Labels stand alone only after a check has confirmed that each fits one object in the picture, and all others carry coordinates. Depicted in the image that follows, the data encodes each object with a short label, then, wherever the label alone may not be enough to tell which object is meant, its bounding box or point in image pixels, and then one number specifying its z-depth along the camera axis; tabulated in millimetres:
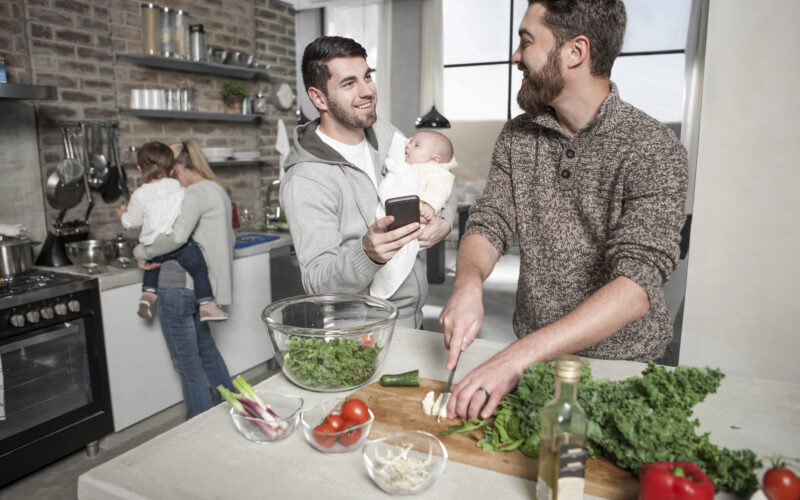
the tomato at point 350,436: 1032
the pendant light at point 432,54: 7258
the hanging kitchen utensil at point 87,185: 3232
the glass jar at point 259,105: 4492
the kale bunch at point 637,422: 891
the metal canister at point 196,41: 3869
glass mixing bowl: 1270
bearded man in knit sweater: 1246
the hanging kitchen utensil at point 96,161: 3314
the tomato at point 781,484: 785
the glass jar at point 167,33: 3676
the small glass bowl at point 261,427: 1093
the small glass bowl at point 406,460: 914
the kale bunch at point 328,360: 1274
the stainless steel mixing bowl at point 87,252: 2938
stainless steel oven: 2473
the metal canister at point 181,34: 3783
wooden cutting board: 924
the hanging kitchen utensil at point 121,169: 3430
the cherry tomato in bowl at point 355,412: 1081
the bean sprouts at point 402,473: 911
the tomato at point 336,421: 1058
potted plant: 4277
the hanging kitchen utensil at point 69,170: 3109
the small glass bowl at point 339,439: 1035
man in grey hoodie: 1750
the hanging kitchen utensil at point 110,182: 3422
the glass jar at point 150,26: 3598
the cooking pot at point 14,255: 2695
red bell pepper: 775
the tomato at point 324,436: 1028
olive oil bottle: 807
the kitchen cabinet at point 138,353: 2889
